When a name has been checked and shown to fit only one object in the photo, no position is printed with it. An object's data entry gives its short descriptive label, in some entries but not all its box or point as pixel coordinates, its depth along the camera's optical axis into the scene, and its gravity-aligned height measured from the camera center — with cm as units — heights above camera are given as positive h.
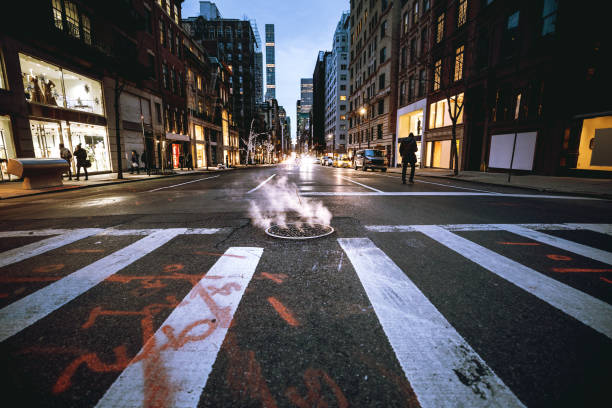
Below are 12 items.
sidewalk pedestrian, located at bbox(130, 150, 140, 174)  2261 -48
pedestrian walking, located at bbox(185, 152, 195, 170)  3244 -44
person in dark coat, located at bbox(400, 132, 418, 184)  1224 +35
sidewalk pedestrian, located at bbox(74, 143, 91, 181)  1465 -5
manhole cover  419 -120
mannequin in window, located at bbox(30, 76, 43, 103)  1523 +369
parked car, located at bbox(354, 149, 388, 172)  2562 -20
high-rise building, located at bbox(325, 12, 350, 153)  9969 +2583
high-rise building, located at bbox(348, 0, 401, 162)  3884 +1416
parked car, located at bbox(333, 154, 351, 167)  3972 -57
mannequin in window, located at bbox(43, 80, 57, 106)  1612 +386
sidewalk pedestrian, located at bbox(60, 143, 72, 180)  1446 +22
